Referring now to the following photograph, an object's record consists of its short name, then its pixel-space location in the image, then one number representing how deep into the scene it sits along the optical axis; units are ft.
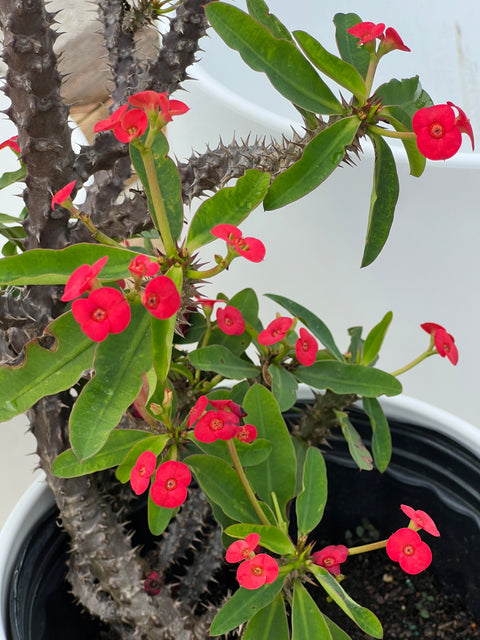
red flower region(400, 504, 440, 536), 1.46
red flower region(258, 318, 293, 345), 1.78
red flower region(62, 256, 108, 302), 1.12
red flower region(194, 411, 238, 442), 1.45
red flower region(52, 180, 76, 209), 1.36
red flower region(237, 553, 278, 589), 1.42
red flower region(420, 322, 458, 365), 1.89
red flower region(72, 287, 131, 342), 1.13
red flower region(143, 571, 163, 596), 2.04
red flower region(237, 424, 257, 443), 1.59
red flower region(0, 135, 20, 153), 1.93
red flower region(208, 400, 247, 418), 1.59
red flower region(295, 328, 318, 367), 1.81
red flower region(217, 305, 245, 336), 1.83
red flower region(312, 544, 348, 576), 1.58
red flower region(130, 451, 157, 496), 1.41
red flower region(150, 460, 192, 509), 1.41
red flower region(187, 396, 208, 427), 1.47
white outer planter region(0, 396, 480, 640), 2.01
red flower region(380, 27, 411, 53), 1.48
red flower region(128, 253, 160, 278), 1.17
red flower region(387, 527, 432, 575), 1.44
